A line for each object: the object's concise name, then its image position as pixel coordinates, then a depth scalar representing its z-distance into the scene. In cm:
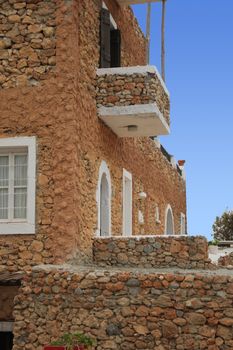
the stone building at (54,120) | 1308
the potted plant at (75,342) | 1085
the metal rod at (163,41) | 1762
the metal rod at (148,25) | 1776
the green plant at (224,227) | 4266
